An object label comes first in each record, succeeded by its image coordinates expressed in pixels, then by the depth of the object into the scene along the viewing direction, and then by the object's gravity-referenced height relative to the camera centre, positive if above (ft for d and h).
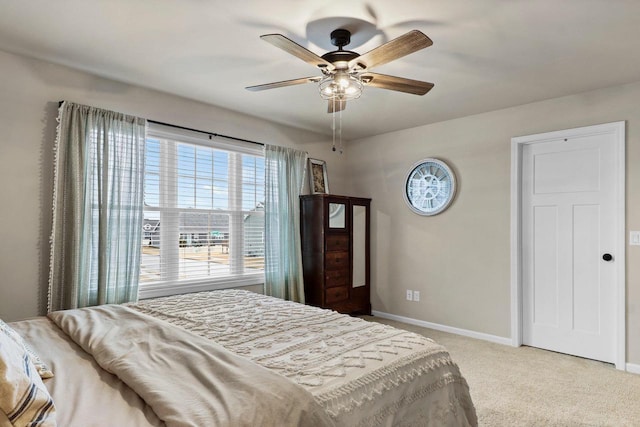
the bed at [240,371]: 3.76 -1.90
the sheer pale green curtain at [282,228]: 13.62 -0.37
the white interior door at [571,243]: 10.95 -0.77
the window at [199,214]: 11.28 +0.14
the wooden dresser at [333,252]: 14.16 -1.32
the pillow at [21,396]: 3.14 -1.56
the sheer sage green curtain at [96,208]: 9.20 +0.26
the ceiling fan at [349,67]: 6.43 +2.93
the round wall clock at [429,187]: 14.11 +1.23
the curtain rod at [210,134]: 11.23 +2.83
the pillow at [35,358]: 4.30 -1.71
